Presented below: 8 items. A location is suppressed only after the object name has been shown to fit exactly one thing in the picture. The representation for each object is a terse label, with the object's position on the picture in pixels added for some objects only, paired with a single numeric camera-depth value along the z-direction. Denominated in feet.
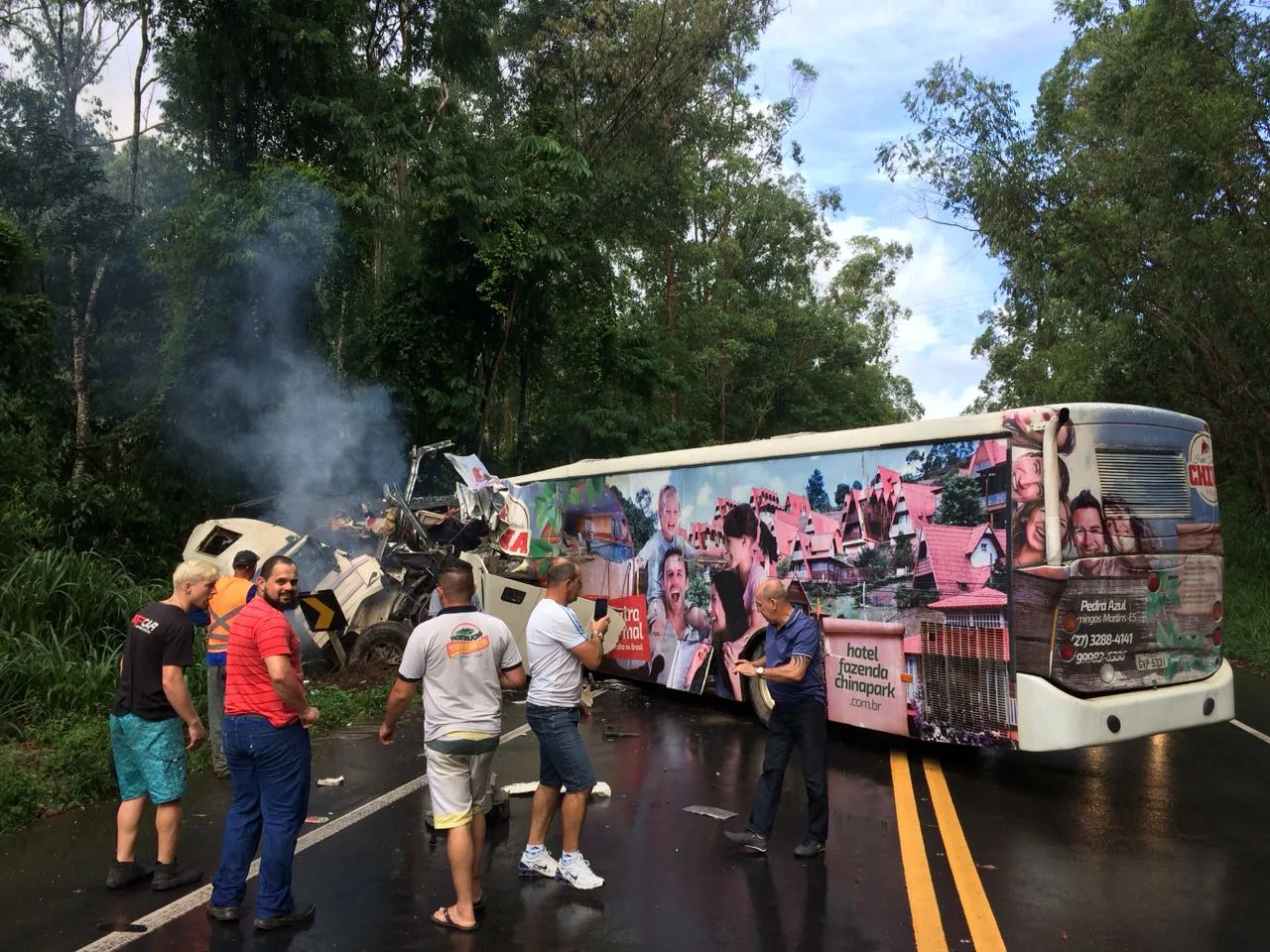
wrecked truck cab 37.29
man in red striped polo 15.02
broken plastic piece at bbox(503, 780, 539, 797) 22.72
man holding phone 16.60
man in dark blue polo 18.16
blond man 16.98
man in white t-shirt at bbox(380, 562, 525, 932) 15.05
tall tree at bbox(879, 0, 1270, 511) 47.47
